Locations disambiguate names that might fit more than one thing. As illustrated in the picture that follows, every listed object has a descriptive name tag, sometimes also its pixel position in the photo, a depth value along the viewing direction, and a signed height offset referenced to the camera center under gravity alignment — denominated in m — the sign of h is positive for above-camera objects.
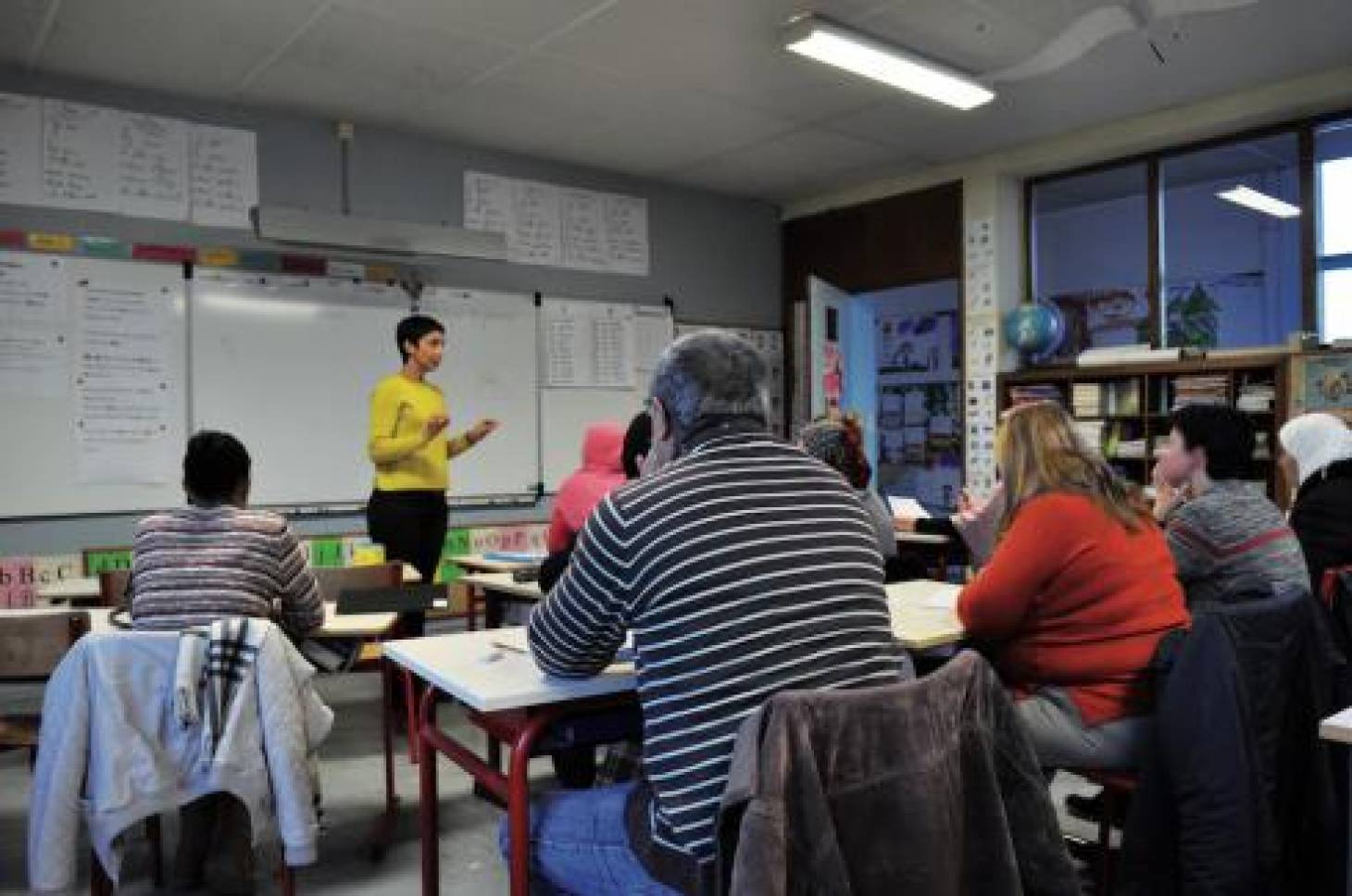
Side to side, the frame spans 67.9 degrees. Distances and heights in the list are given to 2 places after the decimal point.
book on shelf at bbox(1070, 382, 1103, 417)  5.71 +0.15
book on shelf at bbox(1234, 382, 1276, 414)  5.01 +0.13
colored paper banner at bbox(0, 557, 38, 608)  4.50 -0.62
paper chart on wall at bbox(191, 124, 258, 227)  4.98 +1.34
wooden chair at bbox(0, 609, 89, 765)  2.38 -0.47
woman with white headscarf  2.94 -0.21
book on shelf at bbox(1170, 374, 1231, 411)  5.18 +0.18
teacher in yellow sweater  4.35 -0.05
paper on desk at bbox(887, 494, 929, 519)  3.51 -0.28
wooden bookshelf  5.02 +0.18
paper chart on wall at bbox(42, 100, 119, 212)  4.61 +1.34
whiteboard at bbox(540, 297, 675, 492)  6.14 +0.23
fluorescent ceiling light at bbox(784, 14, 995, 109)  4.07 +1.60
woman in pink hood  2.82 -0.14
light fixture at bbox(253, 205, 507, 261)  4.86 +1.05
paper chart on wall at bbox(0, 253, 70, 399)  4.50 +0.53
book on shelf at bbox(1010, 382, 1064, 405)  5.88 +0.21
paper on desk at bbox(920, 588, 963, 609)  2.53 -0.45
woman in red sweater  2.02 -0.36
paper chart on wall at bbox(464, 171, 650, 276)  5.91 +1.31
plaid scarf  2.03 -0.45
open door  6.79 +0.56
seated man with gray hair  1.36 -0.23
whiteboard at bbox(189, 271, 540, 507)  5.05 +0.36
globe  5.83 +0.58
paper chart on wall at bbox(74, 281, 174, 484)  4.69 +0.27
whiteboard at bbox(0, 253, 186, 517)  4.53 +0.23
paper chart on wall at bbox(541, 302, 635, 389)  6.15 +0.56
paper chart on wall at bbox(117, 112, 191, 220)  4.79 +1.33
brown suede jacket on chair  1.13 -0.44
